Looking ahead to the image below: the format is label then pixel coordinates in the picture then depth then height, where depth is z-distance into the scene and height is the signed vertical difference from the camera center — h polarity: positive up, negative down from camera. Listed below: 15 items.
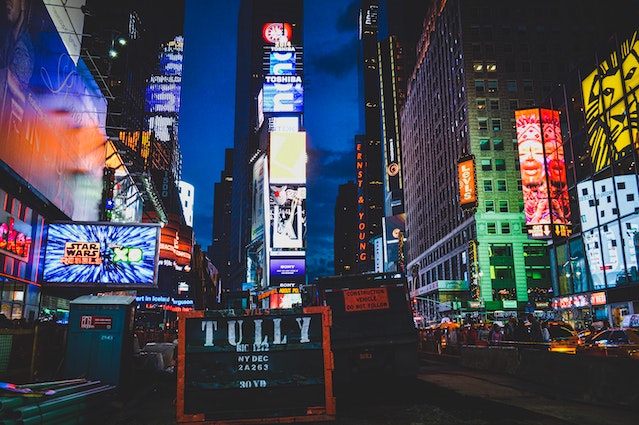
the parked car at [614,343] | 16.53 -0.82
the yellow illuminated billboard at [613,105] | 37.88 +16.68
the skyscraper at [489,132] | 70.44 +29.45
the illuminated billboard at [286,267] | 73.88 +8.06
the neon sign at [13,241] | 20.38 +3.61
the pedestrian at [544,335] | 19.14 -0.53
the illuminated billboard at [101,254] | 27.00 +3.96
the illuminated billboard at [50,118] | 19.42 +9.34
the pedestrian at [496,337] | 22.58 -0.70
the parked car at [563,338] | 19.09 -0.71
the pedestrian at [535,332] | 18.62 -0.40
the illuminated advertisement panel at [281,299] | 62.97 +3.00
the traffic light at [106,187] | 35.31 +9.55
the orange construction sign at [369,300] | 12.47 +0.55
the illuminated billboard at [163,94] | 91.94 +41.63
